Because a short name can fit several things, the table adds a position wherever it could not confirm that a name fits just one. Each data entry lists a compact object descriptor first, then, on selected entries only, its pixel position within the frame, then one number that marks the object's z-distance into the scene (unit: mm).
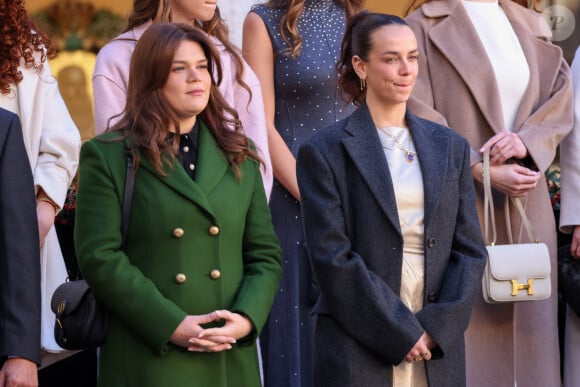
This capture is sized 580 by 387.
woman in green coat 8992
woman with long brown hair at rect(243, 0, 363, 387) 12000
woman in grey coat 9500
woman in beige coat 11992
